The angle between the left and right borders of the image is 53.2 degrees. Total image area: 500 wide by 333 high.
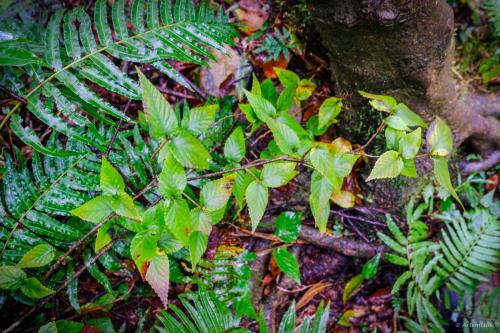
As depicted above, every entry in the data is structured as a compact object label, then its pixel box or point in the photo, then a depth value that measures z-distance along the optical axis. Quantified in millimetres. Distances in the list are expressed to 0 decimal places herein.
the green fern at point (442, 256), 711
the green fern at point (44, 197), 602
